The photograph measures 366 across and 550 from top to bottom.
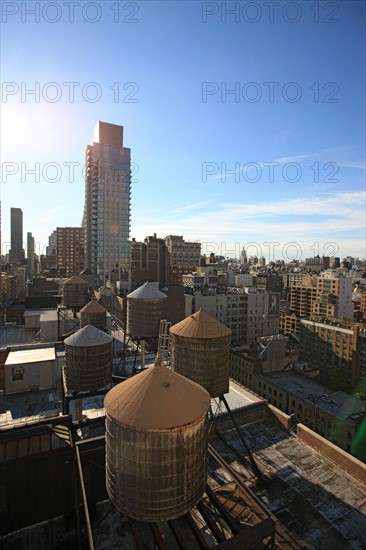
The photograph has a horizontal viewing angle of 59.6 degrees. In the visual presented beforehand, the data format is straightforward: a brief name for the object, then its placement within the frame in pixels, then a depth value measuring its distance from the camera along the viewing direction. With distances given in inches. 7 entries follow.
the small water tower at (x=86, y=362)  681.0
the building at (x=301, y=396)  1476.4
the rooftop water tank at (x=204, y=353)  571.8
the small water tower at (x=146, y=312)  958.4
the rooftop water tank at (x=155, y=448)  310.5
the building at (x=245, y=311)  2461.6
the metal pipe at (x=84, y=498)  335.9
